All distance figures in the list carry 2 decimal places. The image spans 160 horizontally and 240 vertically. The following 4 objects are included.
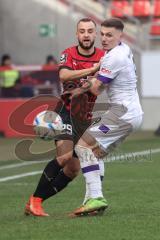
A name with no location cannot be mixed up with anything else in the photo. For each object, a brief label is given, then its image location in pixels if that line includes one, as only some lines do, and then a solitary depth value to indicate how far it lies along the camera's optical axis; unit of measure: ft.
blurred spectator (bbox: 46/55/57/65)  148.60
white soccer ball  60.85
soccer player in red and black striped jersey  59.47
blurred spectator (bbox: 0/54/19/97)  140.97
